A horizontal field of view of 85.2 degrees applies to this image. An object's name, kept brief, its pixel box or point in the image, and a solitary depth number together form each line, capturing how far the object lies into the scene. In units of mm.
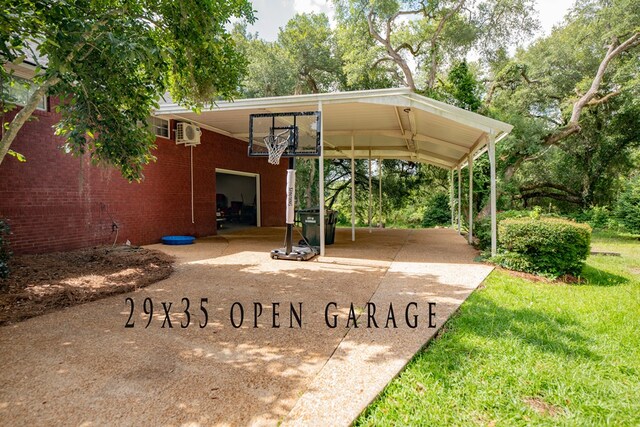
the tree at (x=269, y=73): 17234
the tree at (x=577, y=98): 13898
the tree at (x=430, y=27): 16500
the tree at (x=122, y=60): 3408
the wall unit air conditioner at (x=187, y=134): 9211
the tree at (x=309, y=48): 17688
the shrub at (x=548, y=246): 5426
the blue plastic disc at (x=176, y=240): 8852
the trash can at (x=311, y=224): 8094
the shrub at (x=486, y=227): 7387
